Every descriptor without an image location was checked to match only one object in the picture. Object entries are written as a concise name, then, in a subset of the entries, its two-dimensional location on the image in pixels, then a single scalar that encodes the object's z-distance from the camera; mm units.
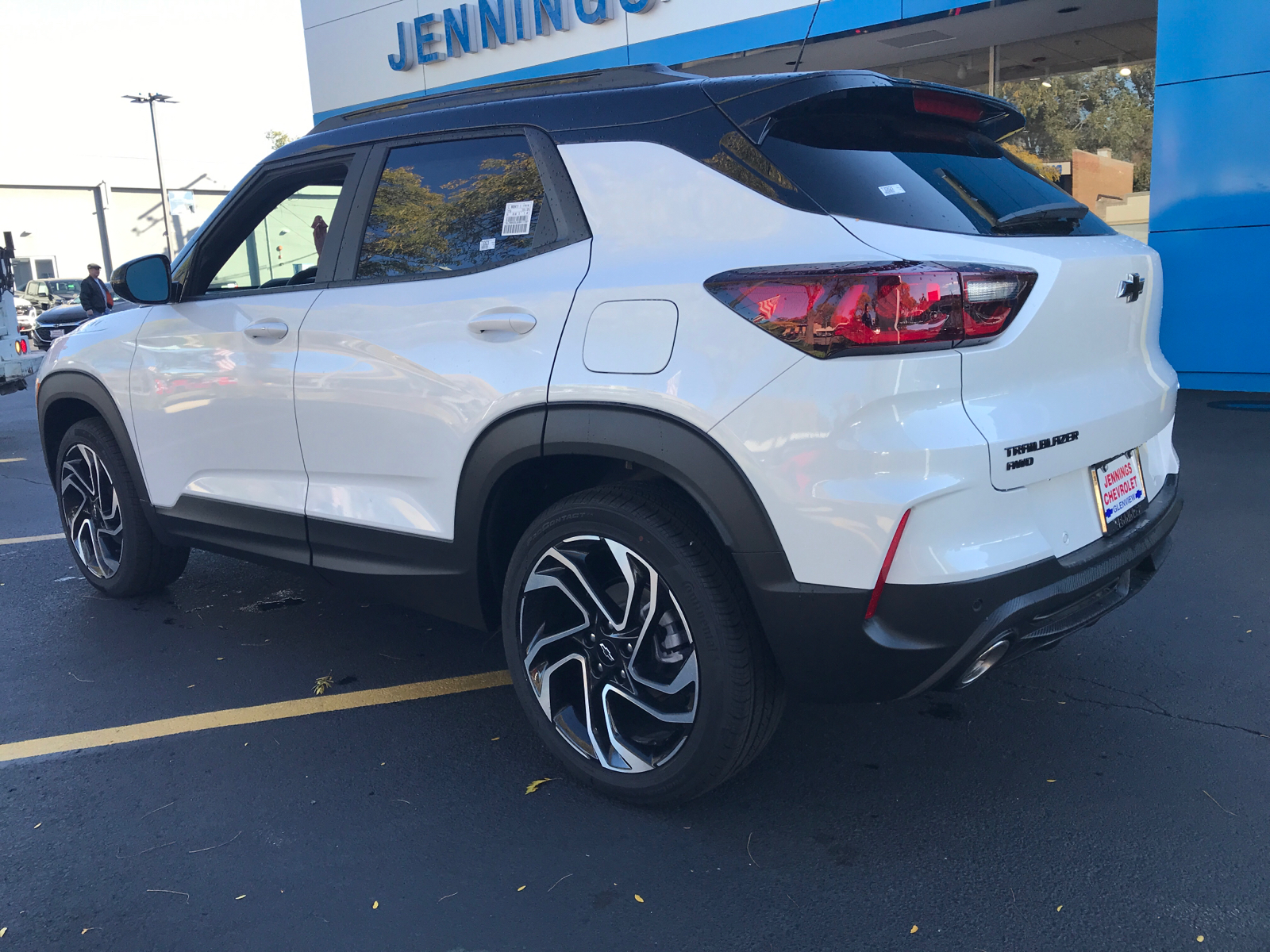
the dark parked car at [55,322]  21938
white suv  2207
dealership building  8703
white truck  11180
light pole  45534
